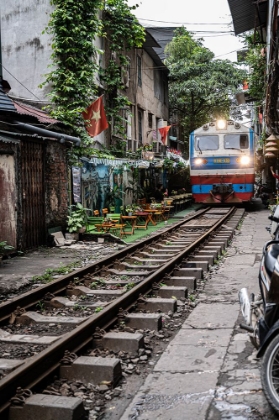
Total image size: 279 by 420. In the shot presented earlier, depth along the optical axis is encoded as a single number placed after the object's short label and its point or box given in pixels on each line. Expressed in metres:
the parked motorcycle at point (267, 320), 3.47
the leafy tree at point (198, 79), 32.41
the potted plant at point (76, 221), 13.70
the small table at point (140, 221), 17.16
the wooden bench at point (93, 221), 15.36
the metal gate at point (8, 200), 11.16
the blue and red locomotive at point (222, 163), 21.53
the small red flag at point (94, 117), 16.81
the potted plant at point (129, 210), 18.04
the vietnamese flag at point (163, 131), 29.21
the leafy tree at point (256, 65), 24.04
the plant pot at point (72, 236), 13.63
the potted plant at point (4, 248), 10.39
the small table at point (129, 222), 15.35
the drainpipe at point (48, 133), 11.98
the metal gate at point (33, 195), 12.15
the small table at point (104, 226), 14.29
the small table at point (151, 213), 17.70
